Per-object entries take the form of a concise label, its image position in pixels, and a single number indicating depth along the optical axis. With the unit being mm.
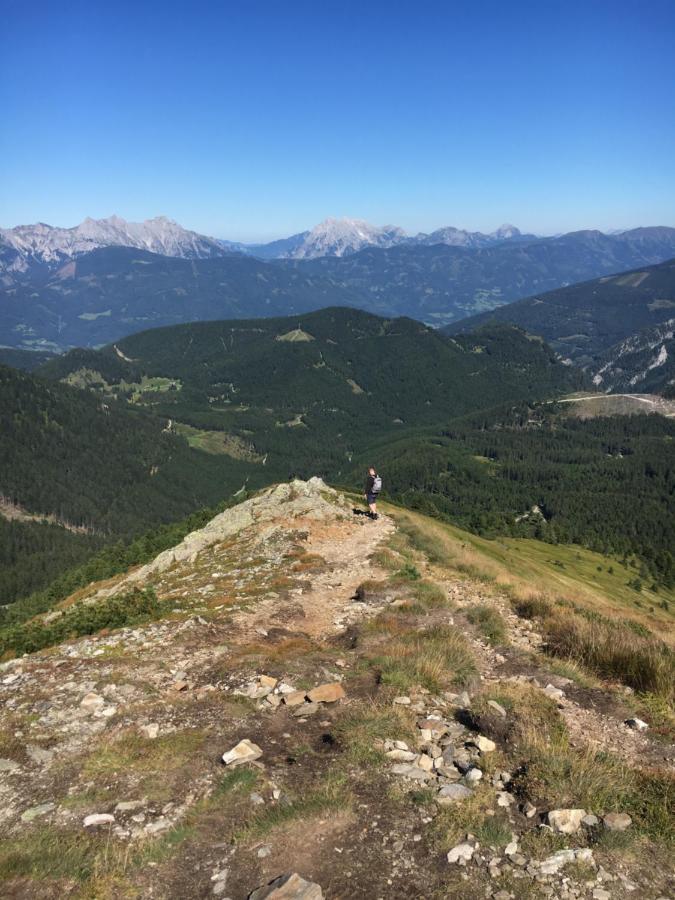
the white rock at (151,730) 14602
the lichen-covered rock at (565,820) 10445
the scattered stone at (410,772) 12486
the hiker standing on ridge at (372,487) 45972
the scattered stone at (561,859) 9516
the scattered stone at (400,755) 13227
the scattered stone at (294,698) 16125
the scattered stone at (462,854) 9891
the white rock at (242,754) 13070
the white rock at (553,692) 16494
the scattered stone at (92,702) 16156
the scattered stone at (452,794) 11641
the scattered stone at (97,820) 11188
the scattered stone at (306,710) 15555
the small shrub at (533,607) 25250
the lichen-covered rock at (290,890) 8898
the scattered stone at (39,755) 13602
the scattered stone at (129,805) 11586
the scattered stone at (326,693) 16266
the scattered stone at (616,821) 10477
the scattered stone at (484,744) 13414
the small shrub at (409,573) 30859
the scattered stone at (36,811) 11516
